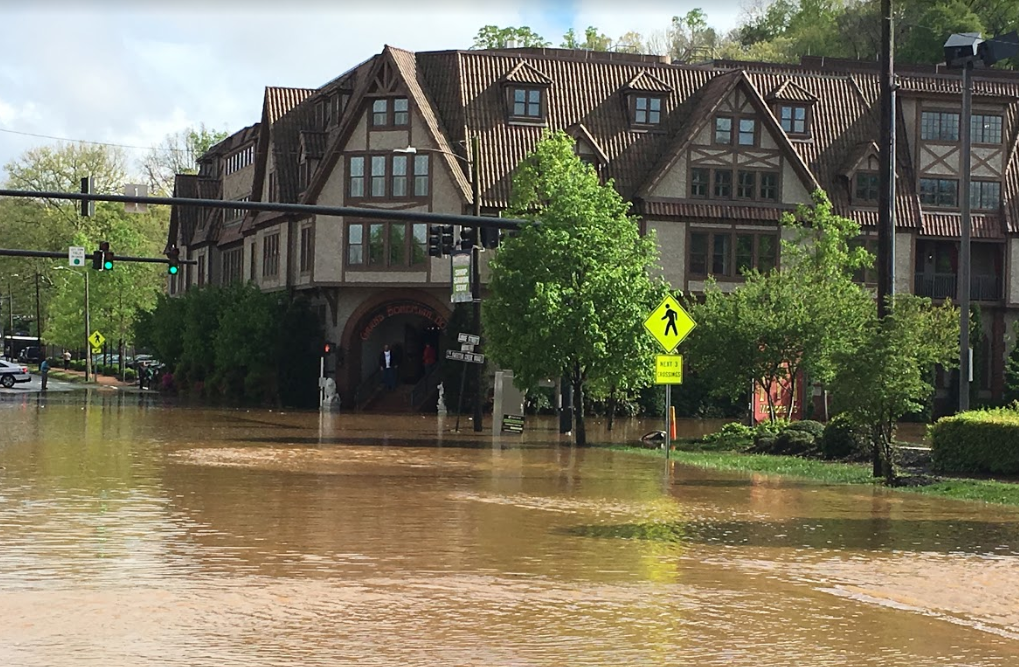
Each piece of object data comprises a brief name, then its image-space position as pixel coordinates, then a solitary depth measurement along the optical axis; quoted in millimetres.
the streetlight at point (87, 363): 90562
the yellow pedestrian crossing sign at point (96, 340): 87500
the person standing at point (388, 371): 61750
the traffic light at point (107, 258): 51094
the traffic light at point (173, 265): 55531
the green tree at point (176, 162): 113875
